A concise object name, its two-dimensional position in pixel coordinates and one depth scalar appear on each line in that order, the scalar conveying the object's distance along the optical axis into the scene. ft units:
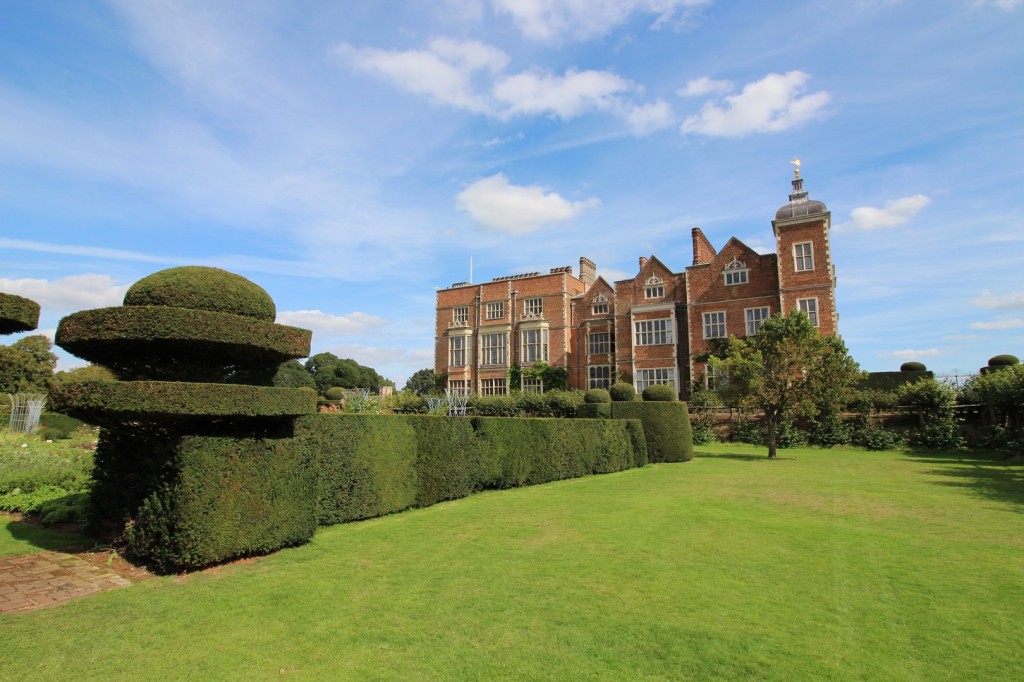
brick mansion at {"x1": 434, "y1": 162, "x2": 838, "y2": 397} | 100.83
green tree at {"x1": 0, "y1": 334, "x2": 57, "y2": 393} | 94.62
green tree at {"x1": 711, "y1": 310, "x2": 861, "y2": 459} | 67.51
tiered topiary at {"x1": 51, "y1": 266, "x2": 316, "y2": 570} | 20.15
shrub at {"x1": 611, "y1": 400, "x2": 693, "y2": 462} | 64.23
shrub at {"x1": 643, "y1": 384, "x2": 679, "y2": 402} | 72.08
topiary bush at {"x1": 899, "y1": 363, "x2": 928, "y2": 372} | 99.08
